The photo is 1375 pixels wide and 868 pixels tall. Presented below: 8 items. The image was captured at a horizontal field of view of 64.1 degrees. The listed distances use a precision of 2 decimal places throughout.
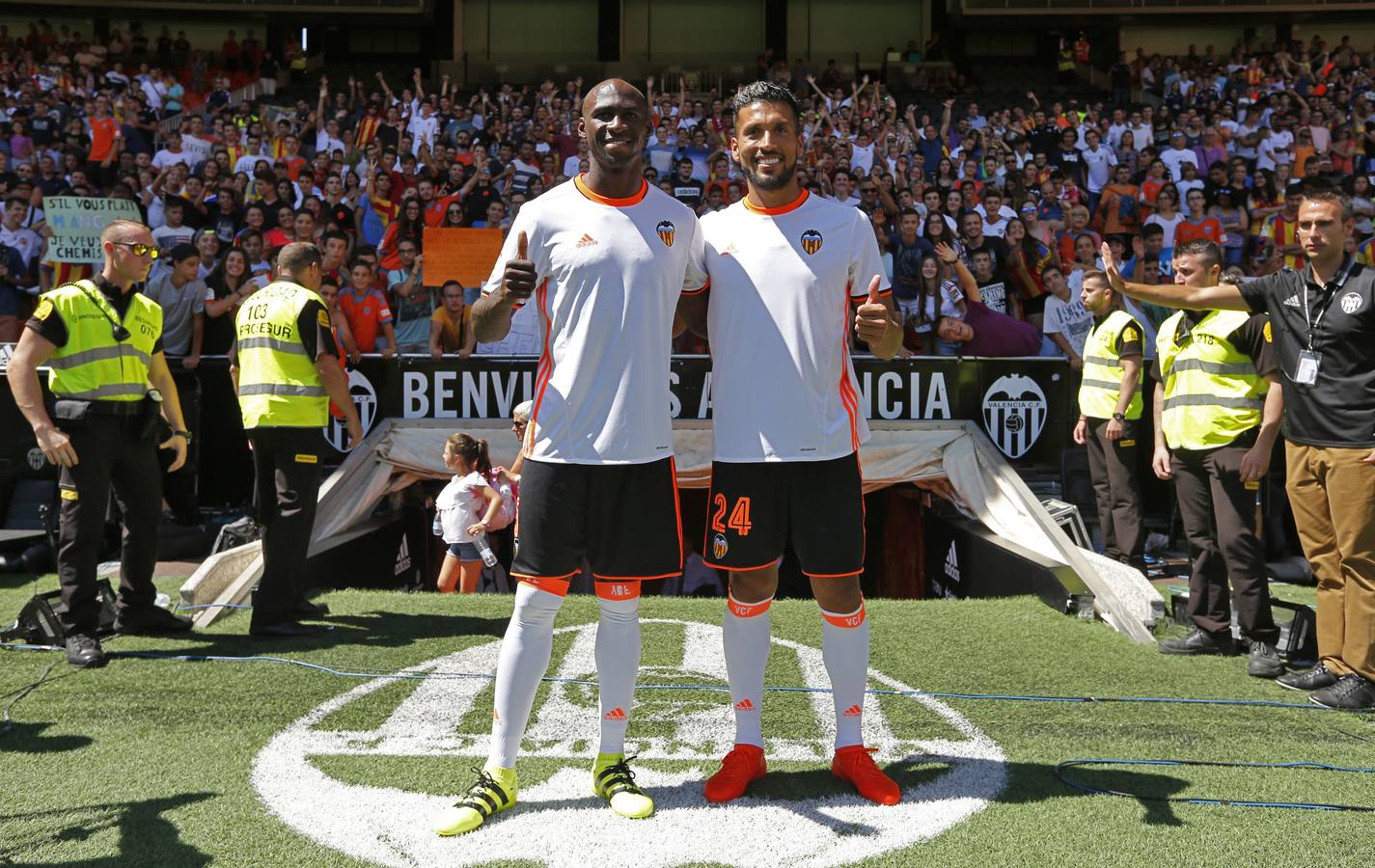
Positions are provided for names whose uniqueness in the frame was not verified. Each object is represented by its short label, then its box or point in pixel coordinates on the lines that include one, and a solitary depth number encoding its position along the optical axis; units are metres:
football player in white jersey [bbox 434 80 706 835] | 3.29
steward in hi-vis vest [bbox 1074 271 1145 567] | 7.68
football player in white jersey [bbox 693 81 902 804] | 3.46
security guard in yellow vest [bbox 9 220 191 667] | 5.24
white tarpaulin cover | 8.16
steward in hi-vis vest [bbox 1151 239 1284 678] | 5.43
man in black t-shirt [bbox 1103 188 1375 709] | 4.61
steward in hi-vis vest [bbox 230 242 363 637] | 5.71
